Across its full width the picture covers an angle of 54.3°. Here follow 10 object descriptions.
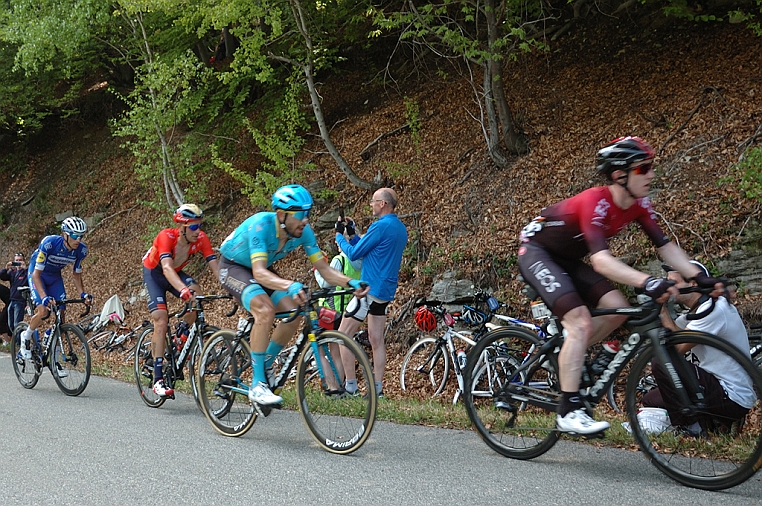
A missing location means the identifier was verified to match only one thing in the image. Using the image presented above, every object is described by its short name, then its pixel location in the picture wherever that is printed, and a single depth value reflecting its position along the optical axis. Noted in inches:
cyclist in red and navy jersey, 311.7
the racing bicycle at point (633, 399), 171.7
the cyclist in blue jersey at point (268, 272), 234.7
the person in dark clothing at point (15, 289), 583.5
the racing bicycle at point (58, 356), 361.7
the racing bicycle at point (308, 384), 219.3
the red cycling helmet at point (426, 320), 370.9
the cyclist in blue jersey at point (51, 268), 383.6
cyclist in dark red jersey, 181.6
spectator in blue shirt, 319.3
